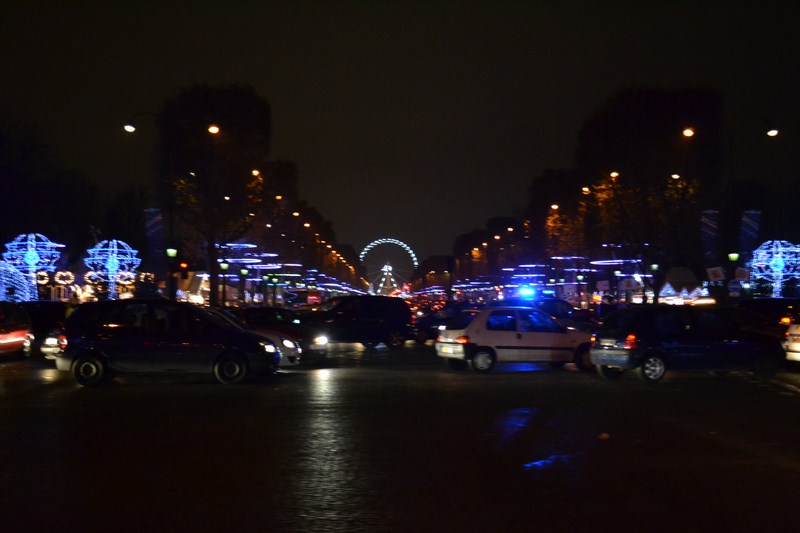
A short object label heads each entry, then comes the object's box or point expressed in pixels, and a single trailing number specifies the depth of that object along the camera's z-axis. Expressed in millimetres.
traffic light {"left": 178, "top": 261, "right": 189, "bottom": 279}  37875
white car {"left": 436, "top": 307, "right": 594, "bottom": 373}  21938
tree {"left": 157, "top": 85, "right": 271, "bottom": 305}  52000
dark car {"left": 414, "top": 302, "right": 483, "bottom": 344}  36638
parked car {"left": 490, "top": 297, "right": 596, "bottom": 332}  32781
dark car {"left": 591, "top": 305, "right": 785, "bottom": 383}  19219
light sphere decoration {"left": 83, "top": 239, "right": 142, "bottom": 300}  56188
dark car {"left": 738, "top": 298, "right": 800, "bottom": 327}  27291
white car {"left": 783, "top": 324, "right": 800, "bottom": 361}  21500
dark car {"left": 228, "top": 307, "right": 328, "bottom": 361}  24984
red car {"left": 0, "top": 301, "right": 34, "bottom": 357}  25719
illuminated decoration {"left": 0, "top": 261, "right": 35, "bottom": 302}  42062
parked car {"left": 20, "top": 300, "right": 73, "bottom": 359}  30844
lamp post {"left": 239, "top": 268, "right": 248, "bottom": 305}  67562
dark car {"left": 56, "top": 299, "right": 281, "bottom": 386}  18500
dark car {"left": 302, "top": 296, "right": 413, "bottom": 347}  31688
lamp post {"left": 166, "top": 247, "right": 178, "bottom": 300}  38750
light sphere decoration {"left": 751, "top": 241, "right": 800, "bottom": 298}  54938
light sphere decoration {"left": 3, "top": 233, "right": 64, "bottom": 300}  49594
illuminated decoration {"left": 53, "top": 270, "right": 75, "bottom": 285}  57203
